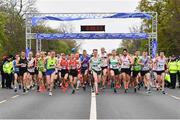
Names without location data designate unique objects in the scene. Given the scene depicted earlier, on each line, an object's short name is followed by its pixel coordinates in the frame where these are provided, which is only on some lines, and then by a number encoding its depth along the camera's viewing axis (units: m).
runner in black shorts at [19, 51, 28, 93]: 25.25
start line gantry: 44.78
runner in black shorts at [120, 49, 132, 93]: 25.23
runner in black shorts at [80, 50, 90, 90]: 27.66
